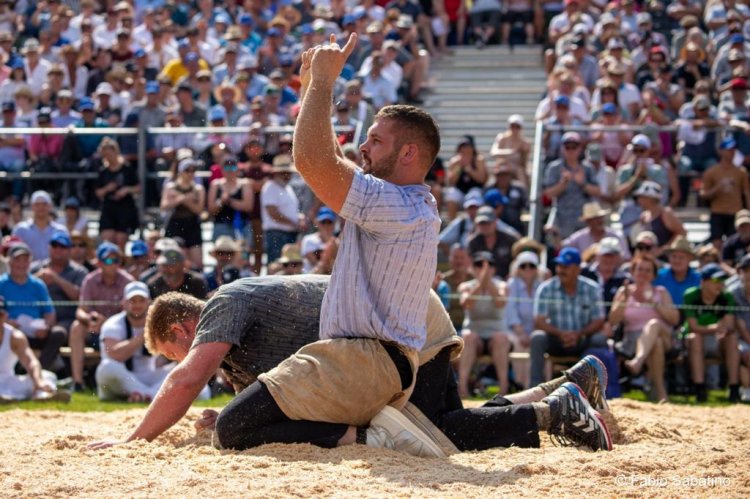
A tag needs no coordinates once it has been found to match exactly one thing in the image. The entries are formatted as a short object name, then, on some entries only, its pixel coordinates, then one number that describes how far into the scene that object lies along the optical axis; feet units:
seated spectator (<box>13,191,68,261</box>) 46.88
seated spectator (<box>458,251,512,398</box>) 39.22
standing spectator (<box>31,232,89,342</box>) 42.86
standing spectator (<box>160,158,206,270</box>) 43.98
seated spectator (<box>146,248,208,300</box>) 37.27
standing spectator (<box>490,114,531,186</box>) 48.62
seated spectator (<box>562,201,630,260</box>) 43.57
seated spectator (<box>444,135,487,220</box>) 47.44
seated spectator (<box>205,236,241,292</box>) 39.32
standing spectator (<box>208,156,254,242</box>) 43.86
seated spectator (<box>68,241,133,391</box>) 40.34
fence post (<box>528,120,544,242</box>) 45.42
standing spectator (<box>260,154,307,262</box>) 42.83
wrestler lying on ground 21.58
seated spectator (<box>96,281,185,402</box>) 37.86
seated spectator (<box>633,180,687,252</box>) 44.28
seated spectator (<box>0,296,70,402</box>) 37.78
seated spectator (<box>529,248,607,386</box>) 38.34
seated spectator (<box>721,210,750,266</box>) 43.37
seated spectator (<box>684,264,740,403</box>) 38.81
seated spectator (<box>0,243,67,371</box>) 40.50
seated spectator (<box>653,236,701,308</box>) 40.68
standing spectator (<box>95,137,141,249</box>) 47.73
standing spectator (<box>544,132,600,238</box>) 46.11
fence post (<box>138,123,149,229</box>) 48.65
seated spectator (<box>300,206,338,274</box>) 42.06
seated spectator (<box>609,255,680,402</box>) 38.45
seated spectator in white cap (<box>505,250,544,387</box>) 40.50
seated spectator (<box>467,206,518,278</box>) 43.86
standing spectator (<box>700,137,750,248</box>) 45.57
